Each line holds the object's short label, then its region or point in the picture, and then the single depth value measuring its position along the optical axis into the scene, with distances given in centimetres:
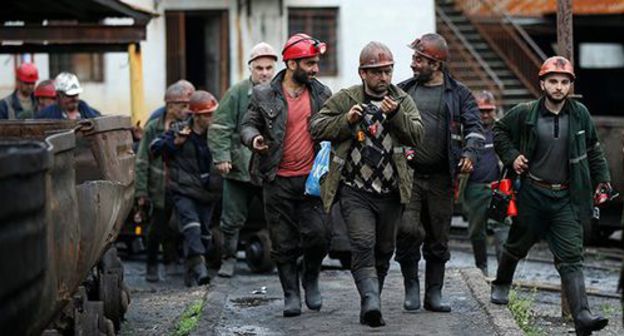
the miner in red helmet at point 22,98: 1850
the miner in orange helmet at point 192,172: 1546
